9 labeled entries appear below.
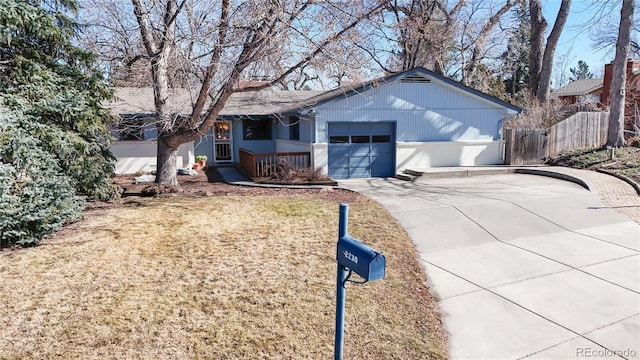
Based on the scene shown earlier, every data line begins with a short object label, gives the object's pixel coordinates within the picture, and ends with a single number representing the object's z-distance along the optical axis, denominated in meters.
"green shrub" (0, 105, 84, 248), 6.04
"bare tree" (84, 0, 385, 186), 9.05
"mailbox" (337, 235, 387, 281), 2.64
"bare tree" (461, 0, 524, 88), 24.94
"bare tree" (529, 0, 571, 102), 22.97
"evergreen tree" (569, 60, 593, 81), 69.88
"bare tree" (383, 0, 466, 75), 23.44
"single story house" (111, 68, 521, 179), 14.31
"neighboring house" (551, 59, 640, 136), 23.08
